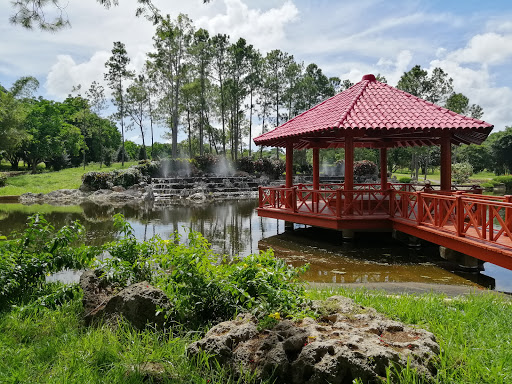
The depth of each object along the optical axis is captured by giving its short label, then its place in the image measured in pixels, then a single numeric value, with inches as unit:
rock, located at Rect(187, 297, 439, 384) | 102.9
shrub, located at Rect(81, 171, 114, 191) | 1149.1
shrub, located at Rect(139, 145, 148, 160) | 1810.5
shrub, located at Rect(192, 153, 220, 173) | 1312.7
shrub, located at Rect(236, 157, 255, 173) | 1393.9
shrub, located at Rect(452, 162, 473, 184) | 1396.8
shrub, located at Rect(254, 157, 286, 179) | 1389.0
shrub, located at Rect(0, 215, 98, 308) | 187.6
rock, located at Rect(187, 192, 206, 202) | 1016.9
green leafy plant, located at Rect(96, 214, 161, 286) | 175.6
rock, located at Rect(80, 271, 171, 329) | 145.0
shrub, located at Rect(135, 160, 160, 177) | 1232.2
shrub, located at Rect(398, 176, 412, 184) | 1487.0
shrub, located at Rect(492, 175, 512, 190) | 1373.0
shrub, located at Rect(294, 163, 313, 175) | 1582.2
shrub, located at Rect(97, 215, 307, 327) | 137.4
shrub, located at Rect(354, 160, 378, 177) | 1469.0
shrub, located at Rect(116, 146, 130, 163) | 2066.2
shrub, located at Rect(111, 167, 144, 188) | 1168.2
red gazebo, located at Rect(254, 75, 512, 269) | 326.6
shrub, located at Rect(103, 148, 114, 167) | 1786.4
